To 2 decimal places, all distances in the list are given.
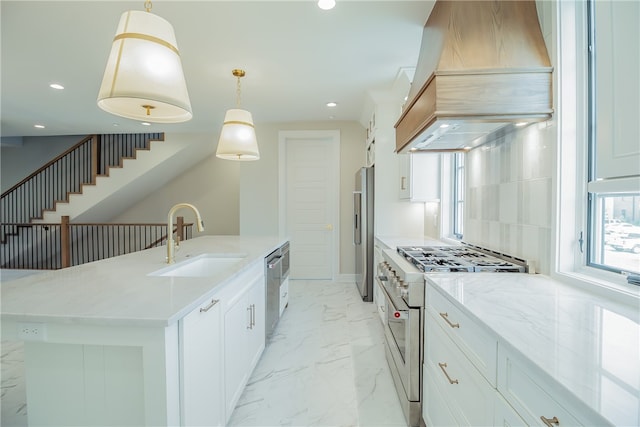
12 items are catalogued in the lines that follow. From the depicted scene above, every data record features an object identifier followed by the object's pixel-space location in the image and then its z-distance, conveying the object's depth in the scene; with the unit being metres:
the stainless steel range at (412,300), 1.69
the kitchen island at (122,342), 1.08
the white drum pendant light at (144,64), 1.32
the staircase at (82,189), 5.74
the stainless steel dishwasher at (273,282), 2.64
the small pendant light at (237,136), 2.62
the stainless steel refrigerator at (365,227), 3.95
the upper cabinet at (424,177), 3.17
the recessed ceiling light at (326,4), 2.04
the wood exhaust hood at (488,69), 1.48
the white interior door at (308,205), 5.15
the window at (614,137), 1.08
